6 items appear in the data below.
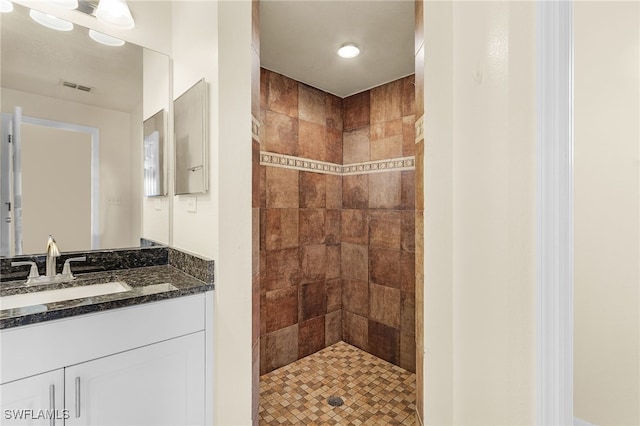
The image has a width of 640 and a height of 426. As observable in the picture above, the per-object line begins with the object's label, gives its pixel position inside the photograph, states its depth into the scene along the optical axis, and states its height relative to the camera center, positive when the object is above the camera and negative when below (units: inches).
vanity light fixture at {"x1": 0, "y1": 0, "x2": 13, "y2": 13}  52.9 +35.7
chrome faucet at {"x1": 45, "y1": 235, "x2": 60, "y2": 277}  55.2 -8.5
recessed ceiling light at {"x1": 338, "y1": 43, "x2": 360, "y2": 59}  79.7 +43.0
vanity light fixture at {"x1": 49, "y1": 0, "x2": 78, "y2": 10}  57.3 +39.4
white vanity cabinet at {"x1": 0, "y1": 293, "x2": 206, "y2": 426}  39.2 -22.6
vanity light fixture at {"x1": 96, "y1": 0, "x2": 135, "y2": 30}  59.2 +39.1
